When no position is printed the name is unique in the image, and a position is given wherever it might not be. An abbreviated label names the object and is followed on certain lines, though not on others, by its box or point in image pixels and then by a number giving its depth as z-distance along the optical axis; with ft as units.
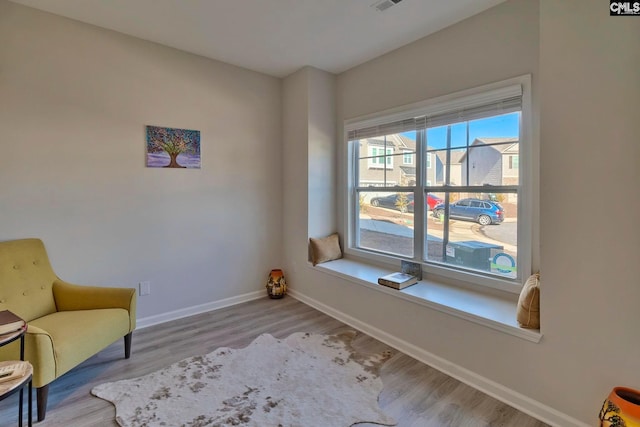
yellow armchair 5.52
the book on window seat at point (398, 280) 8.48
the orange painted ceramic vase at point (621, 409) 4.33
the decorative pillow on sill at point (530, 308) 5.90
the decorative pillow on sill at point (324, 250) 11.28
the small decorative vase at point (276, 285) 11.98
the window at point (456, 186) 7.43
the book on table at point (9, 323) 4.86
